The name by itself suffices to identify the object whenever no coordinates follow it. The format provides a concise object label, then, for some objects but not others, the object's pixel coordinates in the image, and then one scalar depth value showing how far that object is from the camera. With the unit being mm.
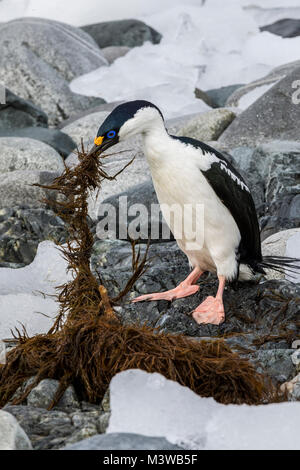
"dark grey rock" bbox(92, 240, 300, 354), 4702
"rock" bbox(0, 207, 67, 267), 7121
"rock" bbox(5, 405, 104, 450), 2959
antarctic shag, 4984
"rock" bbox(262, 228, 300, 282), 5953
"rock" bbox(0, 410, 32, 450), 2738
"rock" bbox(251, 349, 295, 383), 3939
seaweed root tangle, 3439
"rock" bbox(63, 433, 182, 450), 2693
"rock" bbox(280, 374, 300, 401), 3564
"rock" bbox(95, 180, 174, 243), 7047
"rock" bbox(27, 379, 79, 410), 3410
